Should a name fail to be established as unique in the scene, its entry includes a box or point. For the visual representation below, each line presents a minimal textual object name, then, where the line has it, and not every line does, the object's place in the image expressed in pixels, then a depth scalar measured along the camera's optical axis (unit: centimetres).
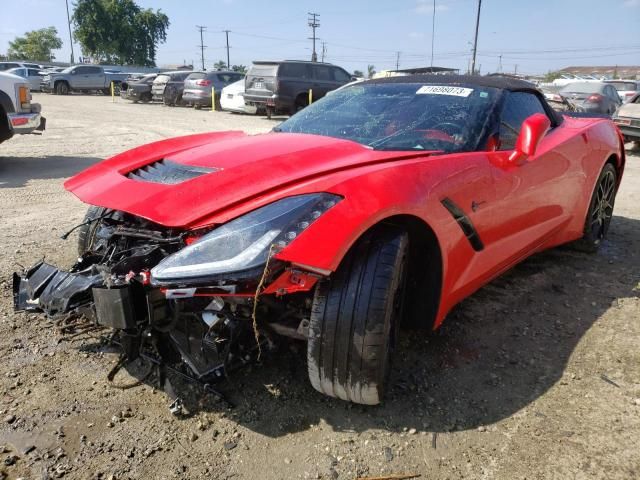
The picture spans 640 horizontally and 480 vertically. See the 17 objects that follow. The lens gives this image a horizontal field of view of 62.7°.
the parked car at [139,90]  2317
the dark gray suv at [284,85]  1509
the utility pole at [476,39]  3753
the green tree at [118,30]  6412
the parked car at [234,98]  1693
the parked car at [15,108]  724
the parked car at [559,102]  1002
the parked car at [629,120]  1022
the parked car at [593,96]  1422
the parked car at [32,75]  2770
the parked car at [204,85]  1927
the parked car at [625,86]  1934
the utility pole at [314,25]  7456
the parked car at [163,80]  2138
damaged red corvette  189
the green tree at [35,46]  8306
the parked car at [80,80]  2892
